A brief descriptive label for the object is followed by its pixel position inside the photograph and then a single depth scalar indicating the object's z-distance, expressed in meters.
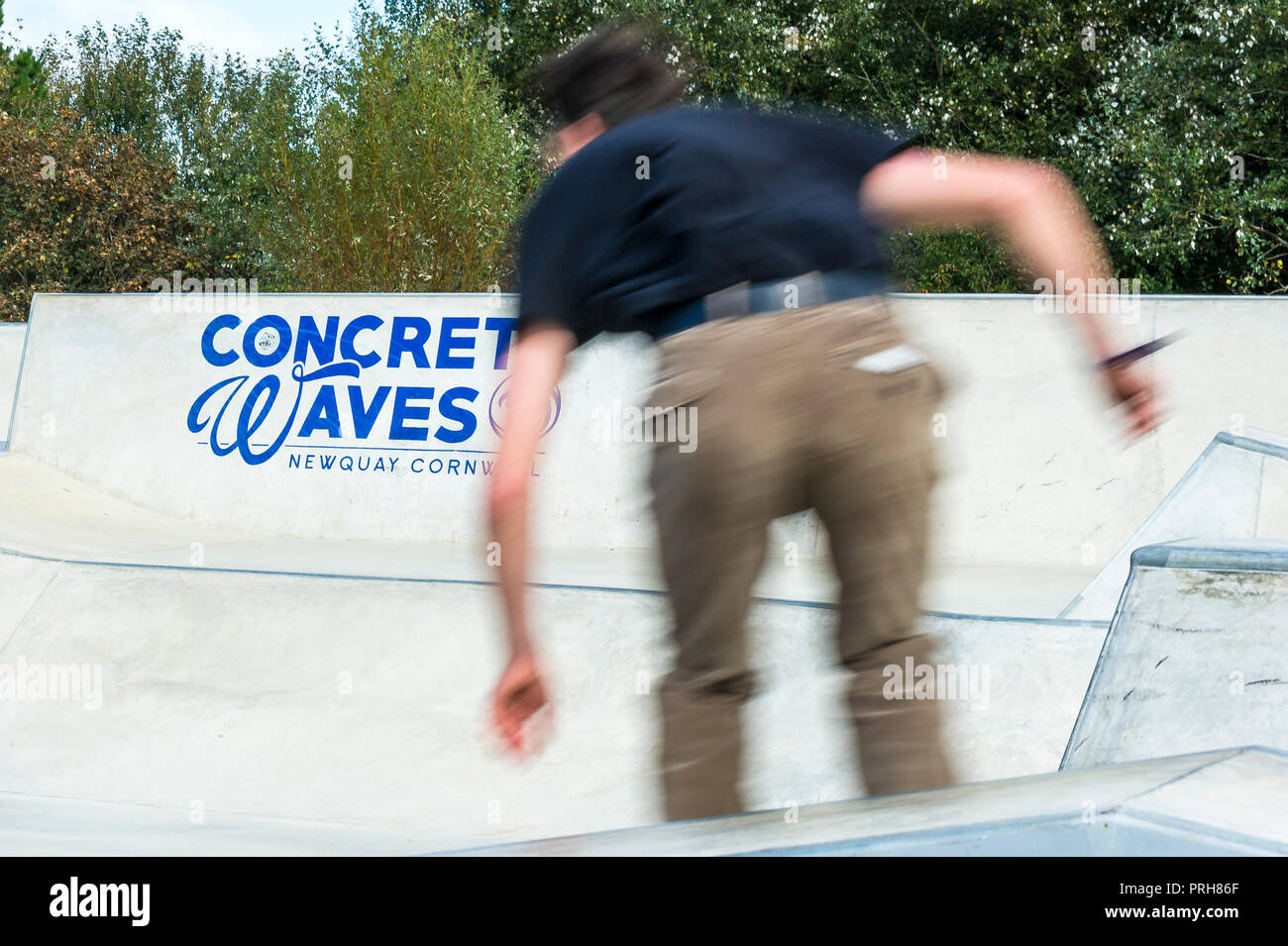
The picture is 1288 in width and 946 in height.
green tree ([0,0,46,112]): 30.46
